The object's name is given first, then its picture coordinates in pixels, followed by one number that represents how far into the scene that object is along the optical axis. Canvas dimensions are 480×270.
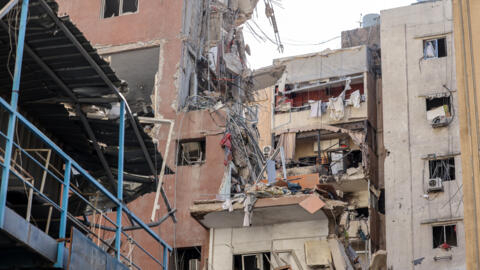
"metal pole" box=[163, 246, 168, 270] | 14.41
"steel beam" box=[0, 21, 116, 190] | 12.20
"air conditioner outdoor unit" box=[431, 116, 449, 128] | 39.47
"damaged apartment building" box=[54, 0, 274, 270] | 23.45
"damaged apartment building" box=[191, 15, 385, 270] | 20.94
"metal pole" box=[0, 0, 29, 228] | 9.15
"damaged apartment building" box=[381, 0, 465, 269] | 37.47
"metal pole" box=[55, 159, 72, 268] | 10.62
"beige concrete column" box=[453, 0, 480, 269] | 12.89
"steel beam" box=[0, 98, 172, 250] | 9.76
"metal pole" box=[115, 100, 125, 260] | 12.98
